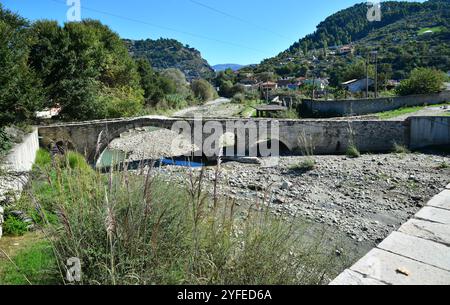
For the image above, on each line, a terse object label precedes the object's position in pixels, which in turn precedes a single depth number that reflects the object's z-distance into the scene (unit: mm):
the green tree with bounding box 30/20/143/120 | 16219
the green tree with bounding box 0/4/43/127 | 9219
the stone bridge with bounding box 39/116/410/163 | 15812
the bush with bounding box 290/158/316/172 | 13776
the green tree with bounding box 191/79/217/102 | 49281
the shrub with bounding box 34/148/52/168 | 11753
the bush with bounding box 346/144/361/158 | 15366
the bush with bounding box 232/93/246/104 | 42406
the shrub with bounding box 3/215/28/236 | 4914
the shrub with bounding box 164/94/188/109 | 35641
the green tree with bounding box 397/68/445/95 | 22906
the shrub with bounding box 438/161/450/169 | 12238
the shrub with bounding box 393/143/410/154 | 14961
